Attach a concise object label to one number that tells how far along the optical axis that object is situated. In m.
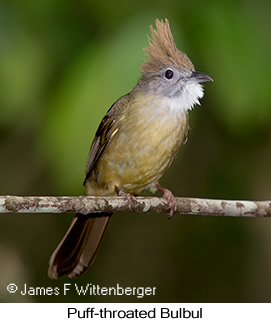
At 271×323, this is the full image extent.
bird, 7.55
